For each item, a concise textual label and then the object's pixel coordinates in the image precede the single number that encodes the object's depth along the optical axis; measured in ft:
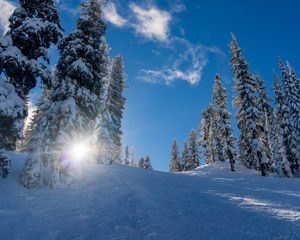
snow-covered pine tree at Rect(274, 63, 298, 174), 147.46
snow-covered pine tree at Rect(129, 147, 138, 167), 315.78
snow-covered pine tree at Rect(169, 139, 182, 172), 228.57
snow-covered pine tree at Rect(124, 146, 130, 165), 292.98
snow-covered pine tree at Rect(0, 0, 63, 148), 44.34
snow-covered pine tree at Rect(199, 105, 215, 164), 204.92
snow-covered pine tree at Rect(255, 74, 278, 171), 154.18
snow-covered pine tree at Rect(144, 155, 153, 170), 245.45
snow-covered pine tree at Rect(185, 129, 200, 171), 218.38
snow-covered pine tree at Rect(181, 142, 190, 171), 221.46
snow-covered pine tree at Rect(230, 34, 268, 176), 122.01
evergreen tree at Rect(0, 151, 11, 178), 44.01
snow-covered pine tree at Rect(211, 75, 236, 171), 147.74
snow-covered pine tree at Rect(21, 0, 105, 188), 49.93
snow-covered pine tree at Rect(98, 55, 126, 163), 113.17
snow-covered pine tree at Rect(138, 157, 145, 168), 252.17
